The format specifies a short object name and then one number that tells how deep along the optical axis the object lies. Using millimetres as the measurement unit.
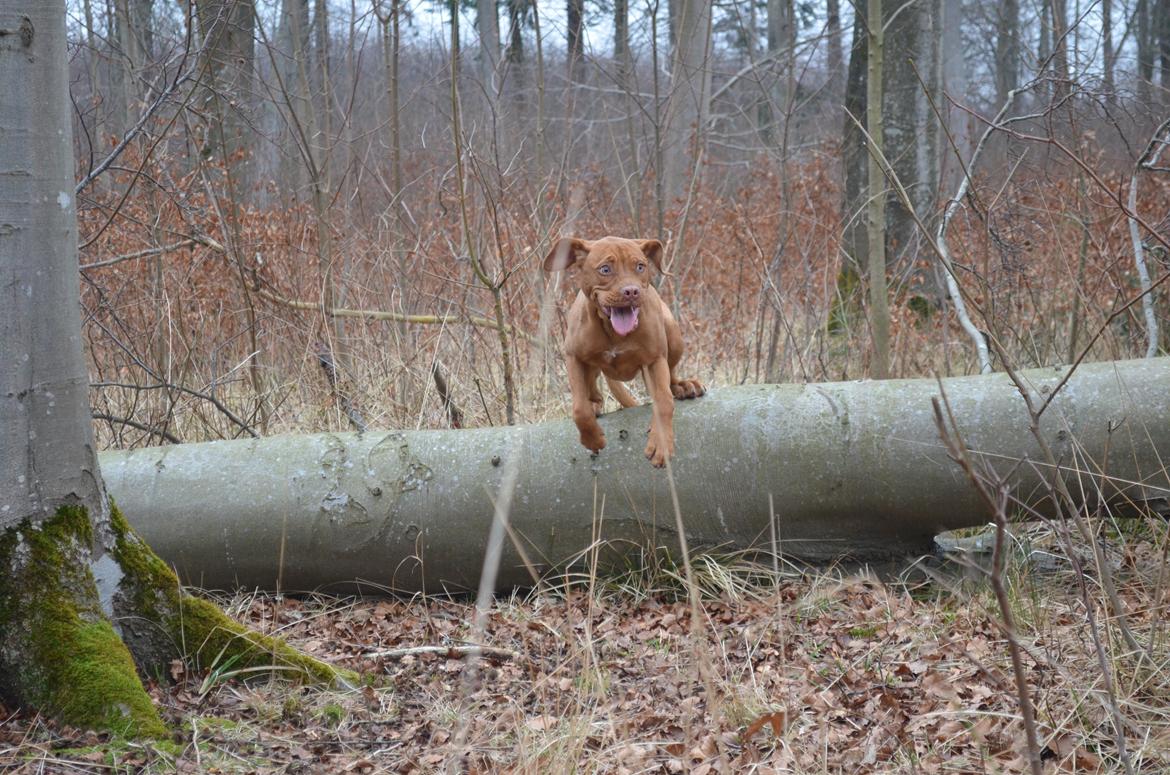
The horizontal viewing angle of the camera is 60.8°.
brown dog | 4031
